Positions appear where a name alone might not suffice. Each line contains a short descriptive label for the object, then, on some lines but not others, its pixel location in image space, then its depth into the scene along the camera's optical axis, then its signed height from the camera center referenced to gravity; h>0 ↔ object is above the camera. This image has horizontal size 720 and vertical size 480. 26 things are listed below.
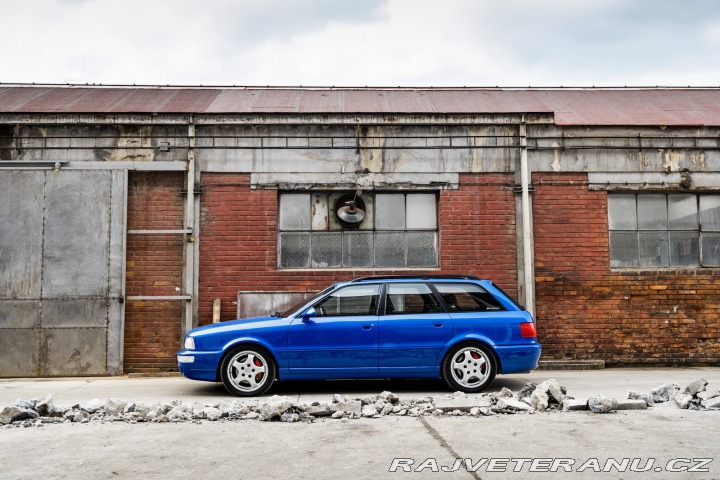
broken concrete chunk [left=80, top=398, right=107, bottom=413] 6.59 -1.16
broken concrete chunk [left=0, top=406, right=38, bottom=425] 6.24 -1.19
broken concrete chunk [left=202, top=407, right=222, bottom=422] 6.40 -1.22
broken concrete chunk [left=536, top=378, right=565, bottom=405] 6.89 -1.10
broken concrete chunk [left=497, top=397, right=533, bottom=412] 6.65 -1.20
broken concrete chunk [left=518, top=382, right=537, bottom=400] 7.15 -1.14
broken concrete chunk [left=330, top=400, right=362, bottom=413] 6.52 -1.18
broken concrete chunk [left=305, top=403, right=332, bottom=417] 6.48 -1.20
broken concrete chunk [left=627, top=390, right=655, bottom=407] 7.09 -1.19
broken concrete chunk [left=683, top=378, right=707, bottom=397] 7.00 -1.09
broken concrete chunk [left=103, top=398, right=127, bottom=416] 6.52 -1.17
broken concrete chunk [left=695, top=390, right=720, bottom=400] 7.06 -1.21
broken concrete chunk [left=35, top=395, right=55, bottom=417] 6.48 -1.16
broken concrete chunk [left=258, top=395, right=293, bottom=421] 6.29 -1.15
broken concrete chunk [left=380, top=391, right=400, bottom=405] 6.91 -1.16
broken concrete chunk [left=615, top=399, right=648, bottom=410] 6.80 -1.23
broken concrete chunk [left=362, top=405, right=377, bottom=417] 6.49 -1.22
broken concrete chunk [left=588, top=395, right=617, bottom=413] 6.61 -1.19
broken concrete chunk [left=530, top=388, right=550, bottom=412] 6.73 -1.17
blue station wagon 7.88 -0.69
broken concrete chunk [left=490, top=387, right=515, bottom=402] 6.91 -1.15
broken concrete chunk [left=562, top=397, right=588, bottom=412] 6.70 -1.20
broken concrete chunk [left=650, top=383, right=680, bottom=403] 7.16 -1.18
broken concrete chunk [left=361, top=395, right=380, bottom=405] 6.88 -1.17
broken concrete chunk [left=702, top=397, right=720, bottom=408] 6.80 -1.21
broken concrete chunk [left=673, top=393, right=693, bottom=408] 6.80 -1.18
